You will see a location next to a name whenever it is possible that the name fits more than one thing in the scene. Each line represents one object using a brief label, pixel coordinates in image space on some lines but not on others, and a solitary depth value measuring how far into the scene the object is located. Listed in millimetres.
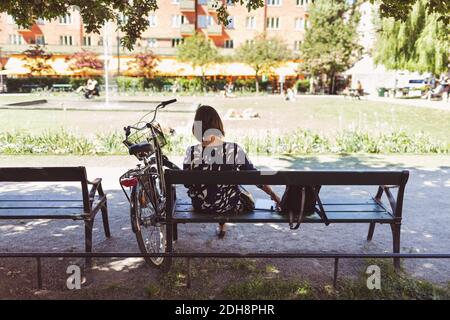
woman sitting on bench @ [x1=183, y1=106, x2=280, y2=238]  4234
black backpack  4074
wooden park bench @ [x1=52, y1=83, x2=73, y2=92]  51406
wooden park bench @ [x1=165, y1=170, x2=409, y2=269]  3811
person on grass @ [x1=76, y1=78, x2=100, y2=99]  35600
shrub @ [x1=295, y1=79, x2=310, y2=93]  58753
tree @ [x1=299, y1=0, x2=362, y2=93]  54766
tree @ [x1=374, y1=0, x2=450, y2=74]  28266
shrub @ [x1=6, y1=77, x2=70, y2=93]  52344
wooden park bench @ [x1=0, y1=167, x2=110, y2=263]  3938
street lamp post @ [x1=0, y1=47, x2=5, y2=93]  50756
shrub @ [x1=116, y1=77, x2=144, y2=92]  53875
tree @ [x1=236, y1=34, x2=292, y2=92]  54000
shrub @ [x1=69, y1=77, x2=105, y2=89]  55041
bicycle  4012
